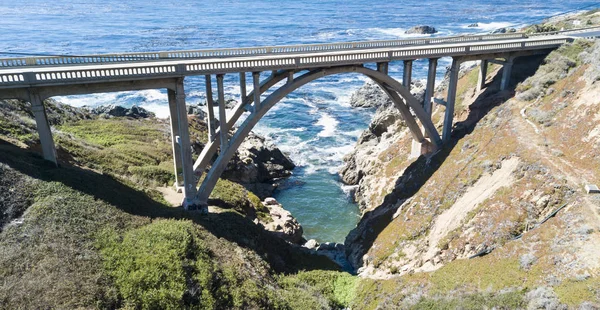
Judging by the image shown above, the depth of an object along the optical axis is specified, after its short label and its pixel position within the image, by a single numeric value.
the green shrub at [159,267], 18.83
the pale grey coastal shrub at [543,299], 18.64
